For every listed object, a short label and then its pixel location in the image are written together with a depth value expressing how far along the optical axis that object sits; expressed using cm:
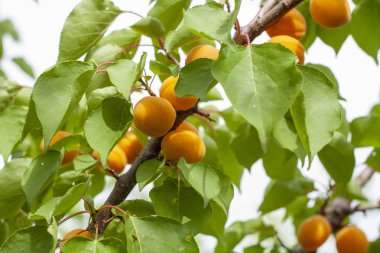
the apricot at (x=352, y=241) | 153
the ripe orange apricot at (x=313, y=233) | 152
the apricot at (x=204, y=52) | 118
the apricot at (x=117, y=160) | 130
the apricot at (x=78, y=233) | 114
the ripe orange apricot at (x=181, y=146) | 121
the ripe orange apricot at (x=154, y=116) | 116
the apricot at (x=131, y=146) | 134
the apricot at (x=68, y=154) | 133
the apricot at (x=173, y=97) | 120
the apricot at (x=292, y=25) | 129
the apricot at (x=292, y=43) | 121
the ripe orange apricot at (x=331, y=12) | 126
